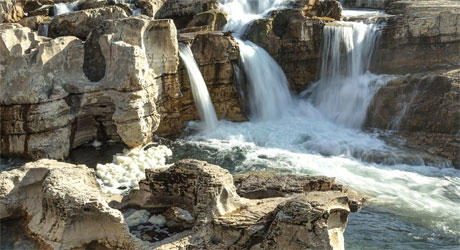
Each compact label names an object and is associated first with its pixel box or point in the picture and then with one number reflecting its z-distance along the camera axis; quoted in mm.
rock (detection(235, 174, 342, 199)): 7329
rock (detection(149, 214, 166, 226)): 5805
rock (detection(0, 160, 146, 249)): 4766
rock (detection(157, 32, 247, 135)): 11570
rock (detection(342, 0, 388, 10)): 17516
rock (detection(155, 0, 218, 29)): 16328
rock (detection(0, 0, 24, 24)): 16109
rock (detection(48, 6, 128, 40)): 12898
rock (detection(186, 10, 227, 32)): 14930
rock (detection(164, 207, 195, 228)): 5785
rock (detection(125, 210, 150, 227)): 5781
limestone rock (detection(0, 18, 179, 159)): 8875
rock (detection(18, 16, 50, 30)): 14491
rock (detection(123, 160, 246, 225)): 5012
